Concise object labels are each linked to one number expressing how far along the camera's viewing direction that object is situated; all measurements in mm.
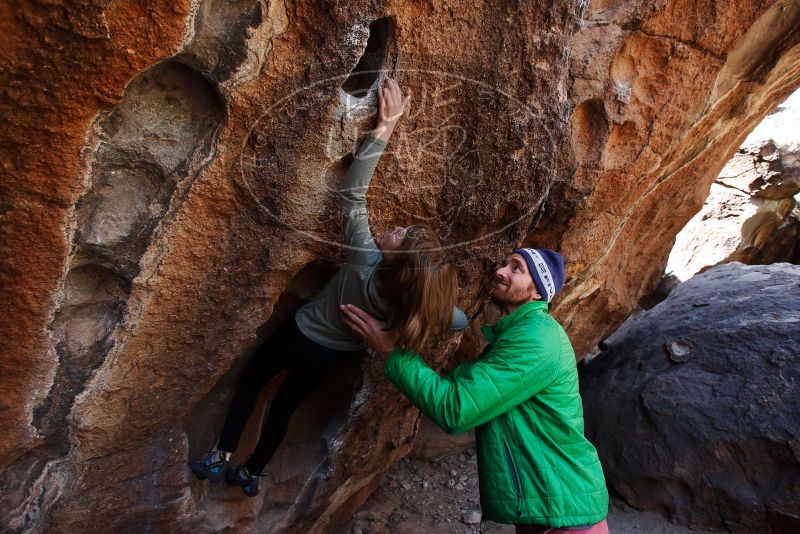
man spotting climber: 1667
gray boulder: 2965
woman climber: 1793
